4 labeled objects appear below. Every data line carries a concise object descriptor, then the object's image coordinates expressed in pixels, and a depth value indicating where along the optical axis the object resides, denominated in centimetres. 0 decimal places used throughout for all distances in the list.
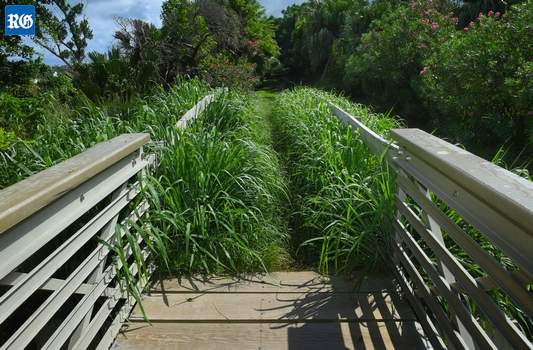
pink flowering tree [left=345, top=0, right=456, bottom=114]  934
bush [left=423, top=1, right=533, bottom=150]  535
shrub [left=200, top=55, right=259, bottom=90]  966
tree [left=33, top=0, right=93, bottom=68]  1428
